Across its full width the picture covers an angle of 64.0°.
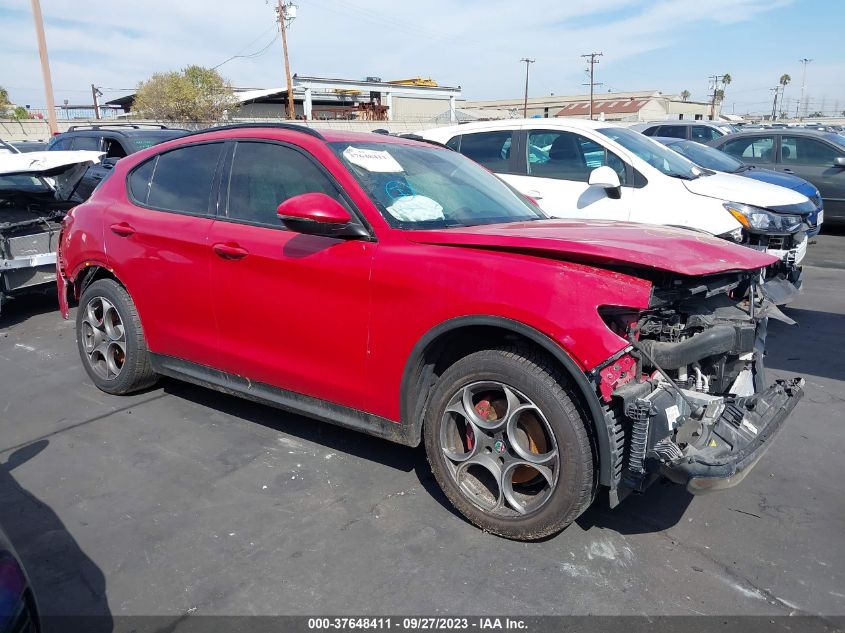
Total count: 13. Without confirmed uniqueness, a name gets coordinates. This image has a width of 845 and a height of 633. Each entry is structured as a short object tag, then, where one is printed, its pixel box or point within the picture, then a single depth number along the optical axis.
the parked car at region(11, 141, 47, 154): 14.89
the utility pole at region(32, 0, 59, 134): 22.80
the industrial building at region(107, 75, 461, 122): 52.72
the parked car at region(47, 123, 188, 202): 10.35
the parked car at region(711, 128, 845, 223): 11.53
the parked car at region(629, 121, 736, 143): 15.27
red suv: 2.69
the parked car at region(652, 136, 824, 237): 9.12
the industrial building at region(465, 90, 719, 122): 72.38
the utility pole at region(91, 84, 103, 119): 63.26
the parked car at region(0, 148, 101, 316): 6.57
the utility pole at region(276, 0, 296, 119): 40.35
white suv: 6.55
